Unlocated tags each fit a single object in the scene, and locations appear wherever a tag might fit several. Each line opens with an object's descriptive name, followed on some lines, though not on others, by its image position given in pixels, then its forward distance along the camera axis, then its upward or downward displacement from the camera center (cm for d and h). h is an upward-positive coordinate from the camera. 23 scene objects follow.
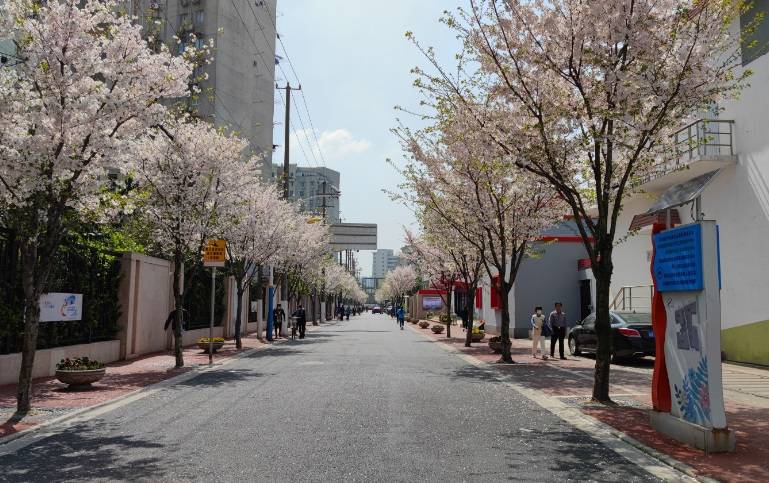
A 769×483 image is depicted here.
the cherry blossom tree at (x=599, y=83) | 960 +365
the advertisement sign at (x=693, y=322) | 676 -21
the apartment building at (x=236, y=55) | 6131 +2592
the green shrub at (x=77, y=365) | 1174 -135
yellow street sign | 1783 +130
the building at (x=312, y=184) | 12090 +2432
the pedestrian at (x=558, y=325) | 1894 -70
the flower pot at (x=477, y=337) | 2780 -162
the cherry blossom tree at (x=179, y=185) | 1586 +292
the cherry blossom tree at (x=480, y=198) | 1700 +312
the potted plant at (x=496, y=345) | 2102 -148
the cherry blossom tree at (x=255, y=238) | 2447 +246
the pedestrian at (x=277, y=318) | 3102 -99
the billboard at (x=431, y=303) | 7644 -30
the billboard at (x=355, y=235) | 5772 +609
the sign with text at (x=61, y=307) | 1369 -27
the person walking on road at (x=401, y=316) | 4497 -117
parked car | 1617 -83
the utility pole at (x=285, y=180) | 2923 +616
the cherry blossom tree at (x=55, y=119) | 900 +267
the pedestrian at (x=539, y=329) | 1916 -85
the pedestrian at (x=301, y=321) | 3124 -115
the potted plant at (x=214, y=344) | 2012 -154
